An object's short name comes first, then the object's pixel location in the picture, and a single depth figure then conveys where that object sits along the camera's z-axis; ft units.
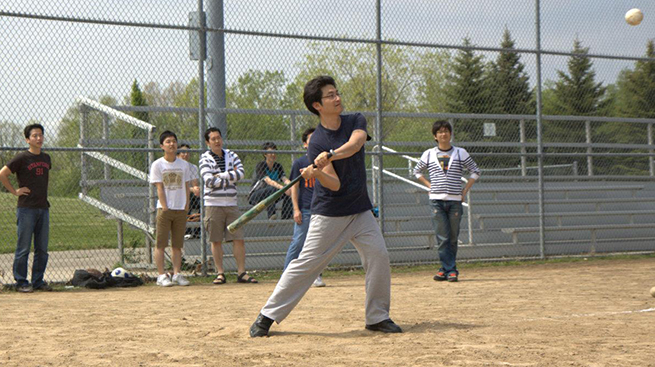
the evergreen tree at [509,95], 46.95
